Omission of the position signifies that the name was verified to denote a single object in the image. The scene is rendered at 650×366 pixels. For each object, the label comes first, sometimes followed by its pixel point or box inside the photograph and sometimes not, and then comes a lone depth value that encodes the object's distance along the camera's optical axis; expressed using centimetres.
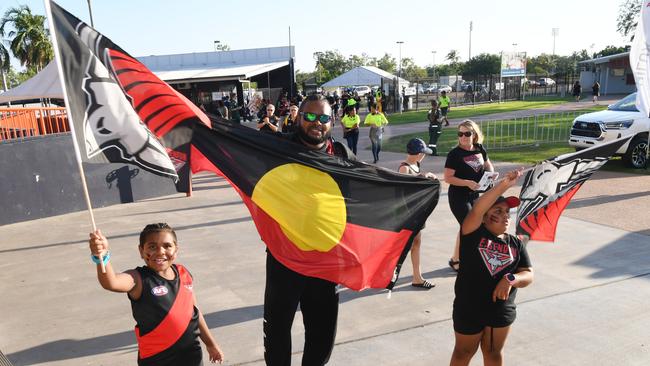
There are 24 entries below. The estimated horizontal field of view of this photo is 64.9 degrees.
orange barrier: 912
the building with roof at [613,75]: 4188
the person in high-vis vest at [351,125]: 1337
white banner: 459
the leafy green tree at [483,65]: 6228
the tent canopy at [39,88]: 1219
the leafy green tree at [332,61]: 11260
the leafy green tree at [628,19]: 5308
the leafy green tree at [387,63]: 11844
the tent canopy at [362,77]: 3560
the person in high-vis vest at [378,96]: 2705
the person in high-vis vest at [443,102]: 2308
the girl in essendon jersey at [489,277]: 308
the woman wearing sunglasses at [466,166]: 511
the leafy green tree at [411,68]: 9762
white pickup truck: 1189
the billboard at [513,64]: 3844
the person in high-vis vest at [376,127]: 1371
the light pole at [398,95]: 3344
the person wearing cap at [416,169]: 514
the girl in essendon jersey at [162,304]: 274
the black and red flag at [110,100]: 266
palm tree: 4497
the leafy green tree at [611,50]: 5770
